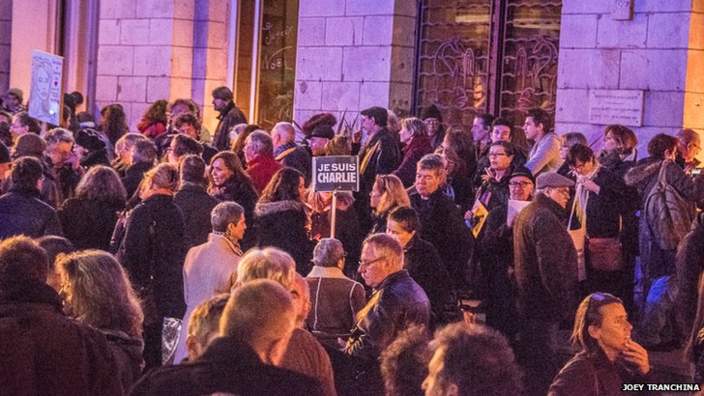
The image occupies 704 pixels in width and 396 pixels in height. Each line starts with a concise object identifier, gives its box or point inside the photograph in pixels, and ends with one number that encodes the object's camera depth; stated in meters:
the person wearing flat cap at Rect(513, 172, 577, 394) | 18.56
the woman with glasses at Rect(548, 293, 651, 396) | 11.52
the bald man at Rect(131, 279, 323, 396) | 8.71
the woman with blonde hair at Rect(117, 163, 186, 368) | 17.88
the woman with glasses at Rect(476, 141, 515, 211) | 21.68
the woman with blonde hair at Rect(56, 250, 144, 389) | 12.17
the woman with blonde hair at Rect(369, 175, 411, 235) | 19.97
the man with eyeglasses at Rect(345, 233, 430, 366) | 14.43
